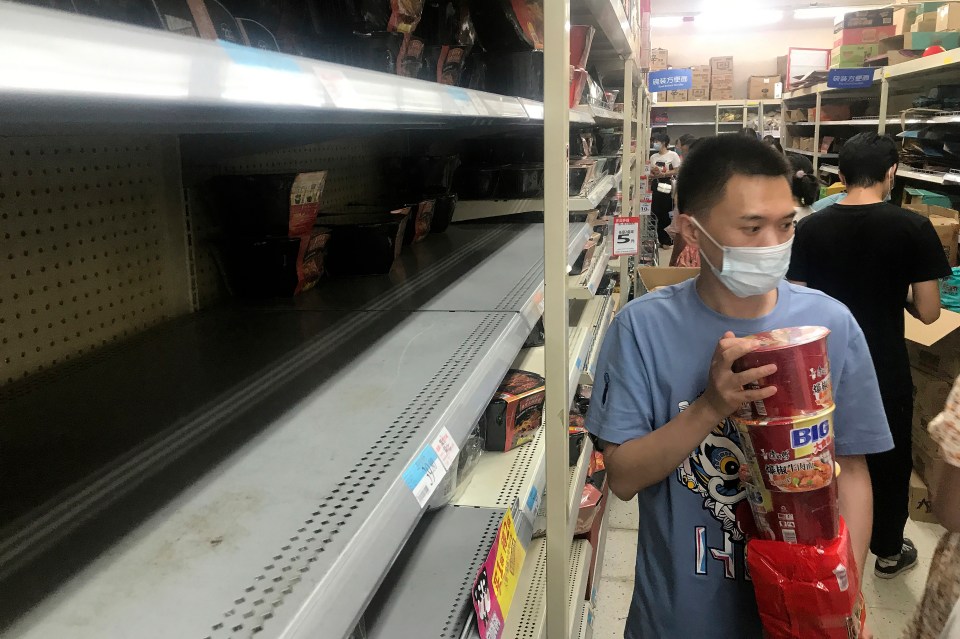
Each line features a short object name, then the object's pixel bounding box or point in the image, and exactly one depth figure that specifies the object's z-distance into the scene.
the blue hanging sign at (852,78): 5.44
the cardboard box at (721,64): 12.54
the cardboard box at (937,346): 3.02
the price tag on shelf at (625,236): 3.14
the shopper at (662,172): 8.75
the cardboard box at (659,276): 3.38
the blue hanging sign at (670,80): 7.10
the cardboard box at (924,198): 4.67
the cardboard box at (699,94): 12.76
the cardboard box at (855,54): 6.47
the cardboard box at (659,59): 11.97
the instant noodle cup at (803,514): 1.08
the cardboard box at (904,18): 5.60
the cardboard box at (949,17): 4.96
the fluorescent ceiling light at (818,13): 11.28
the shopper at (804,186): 4.38
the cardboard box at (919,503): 3.26
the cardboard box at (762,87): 12.22
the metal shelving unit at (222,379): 0.54
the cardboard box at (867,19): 6.45
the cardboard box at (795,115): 8.89
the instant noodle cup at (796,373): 1.01
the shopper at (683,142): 9.77
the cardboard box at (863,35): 6.50
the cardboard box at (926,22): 5.34
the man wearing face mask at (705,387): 1.33
